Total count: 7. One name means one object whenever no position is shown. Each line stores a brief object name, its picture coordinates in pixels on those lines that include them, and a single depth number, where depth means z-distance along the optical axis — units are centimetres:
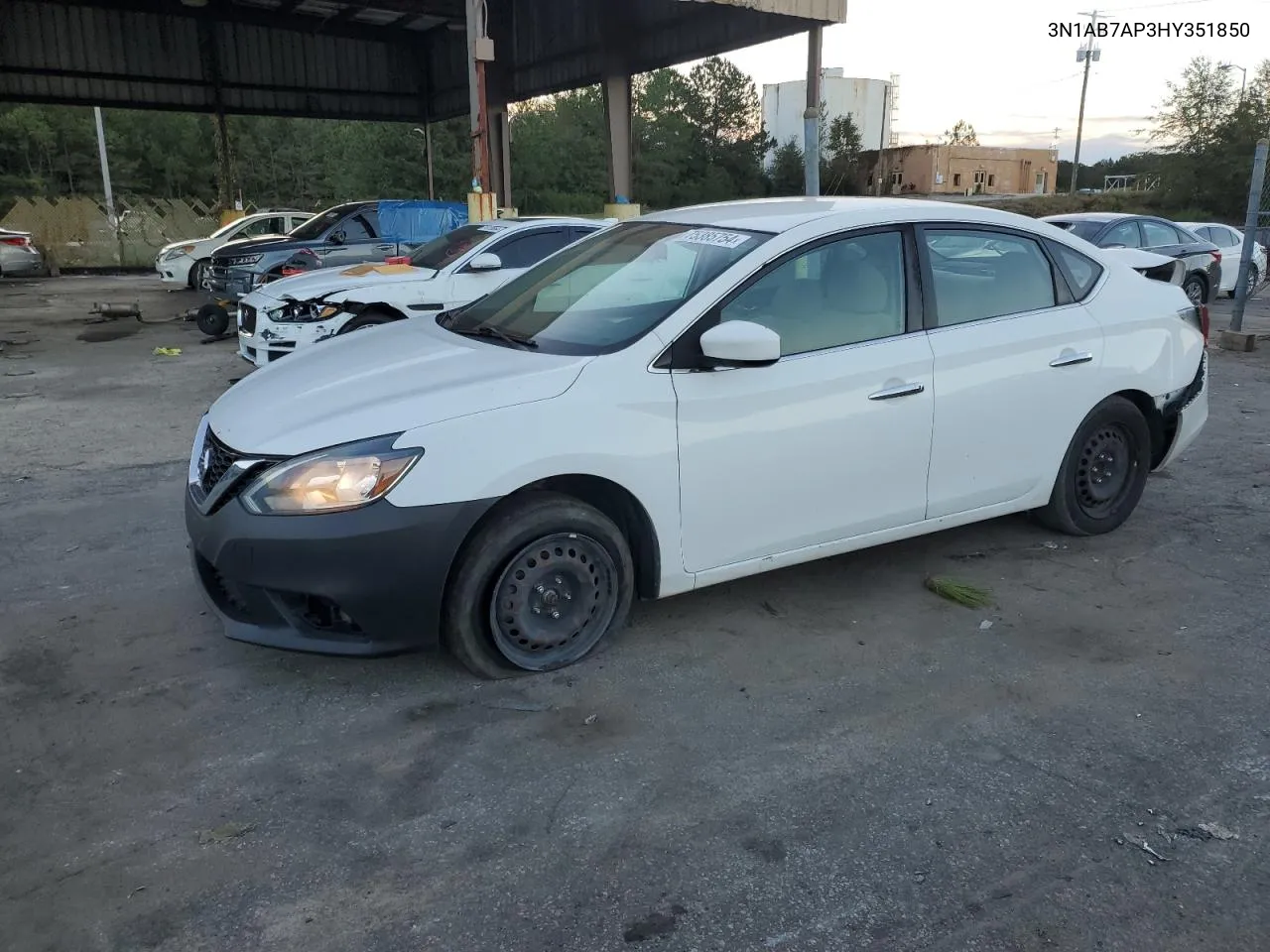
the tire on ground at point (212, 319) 1305
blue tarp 1535
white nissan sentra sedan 328
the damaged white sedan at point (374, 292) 877
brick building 5741
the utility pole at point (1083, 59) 5084
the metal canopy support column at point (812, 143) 1177
